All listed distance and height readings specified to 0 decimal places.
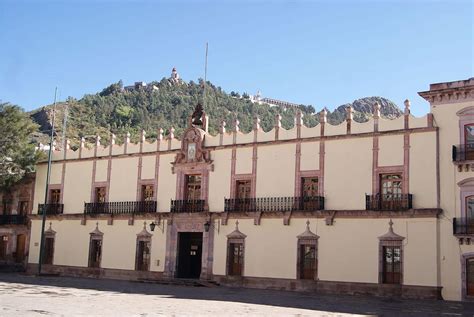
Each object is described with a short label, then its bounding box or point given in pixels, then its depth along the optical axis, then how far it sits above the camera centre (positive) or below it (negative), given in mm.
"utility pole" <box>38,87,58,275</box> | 37719 +2127
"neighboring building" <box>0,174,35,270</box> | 42594 +1637
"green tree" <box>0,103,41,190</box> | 41469 +6604
